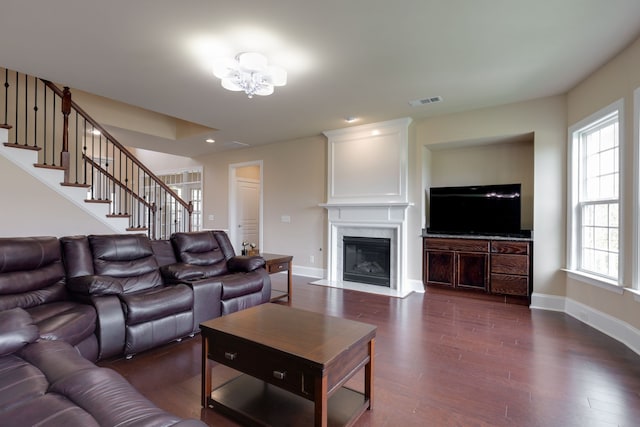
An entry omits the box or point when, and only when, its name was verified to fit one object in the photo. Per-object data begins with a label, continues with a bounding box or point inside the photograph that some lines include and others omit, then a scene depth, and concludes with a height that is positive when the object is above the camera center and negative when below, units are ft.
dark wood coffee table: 5.32 -2.70
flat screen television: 14.83 +0.33
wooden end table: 14.17 -2.31
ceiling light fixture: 9.74 +4.45
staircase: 12.30 +3.16
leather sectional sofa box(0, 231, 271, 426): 4.17 -2.39
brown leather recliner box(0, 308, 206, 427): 3.77 -2.42
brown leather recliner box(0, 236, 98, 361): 7.30 -2.10
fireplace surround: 16.66 +1.32
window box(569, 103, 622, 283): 10.87 +0.82
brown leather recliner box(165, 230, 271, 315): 11.25 -2.06
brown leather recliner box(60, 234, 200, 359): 8.41 -2.31
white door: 25.09 +0.31
